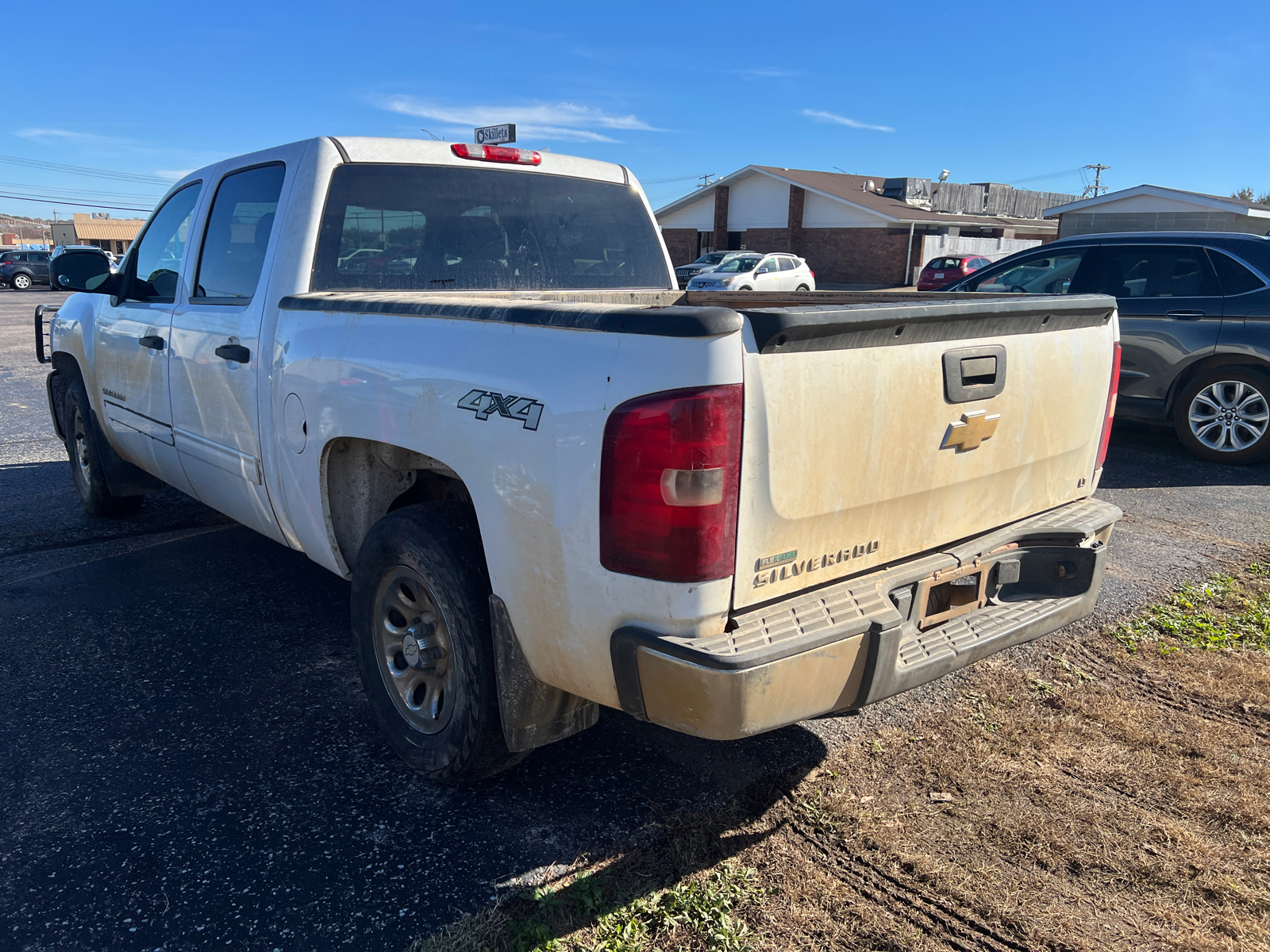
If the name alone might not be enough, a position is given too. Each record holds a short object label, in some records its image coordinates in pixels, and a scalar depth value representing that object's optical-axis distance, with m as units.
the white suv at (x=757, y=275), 29.02
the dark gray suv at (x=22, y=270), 36.34
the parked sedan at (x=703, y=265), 31.28
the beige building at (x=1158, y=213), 29.16
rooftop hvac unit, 43.09
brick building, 39.59
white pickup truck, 2.18
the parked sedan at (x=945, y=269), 27.36
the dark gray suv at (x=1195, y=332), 7.21
